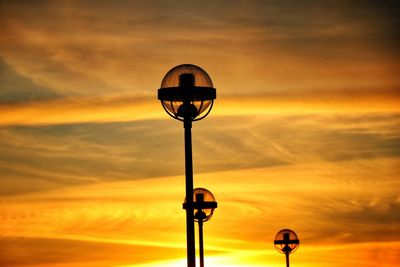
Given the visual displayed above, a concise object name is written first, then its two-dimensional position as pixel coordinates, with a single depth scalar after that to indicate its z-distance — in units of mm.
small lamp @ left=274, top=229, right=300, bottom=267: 44062
